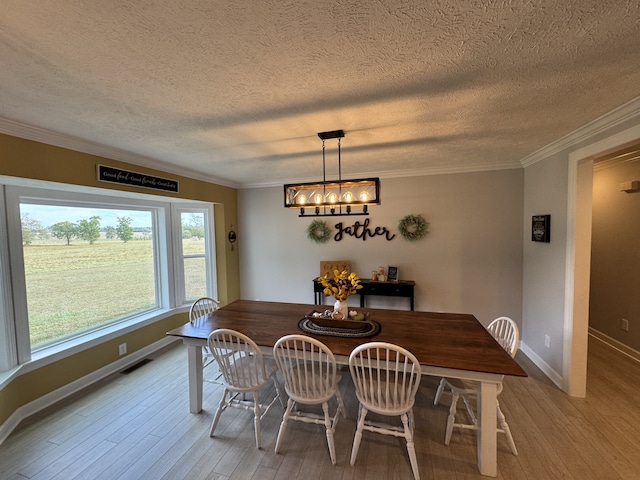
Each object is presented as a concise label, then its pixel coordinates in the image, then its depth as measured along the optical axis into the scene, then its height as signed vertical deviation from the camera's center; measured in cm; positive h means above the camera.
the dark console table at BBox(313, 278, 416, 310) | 377 -85
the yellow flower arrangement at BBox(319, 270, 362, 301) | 234 -51
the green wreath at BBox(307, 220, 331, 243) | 433 -2
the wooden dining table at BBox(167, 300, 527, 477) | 173 -87
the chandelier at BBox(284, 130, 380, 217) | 228 +32
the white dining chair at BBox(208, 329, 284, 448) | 202 -112
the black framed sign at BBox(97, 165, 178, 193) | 271 +61
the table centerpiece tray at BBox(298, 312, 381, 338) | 221 -85
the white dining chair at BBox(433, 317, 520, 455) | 193 -123
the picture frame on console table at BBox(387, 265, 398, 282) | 395 -68
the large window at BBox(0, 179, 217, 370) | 243 -35
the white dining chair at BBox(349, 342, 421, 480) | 170 -112
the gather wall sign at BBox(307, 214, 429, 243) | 391 -2
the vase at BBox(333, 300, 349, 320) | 242 -72
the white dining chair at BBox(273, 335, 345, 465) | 185 -113
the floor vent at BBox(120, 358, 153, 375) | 311 -160
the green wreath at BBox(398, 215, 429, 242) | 388 +2
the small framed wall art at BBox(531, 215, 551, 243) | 287 -2
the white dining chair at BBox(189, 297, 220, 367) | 290 -88
